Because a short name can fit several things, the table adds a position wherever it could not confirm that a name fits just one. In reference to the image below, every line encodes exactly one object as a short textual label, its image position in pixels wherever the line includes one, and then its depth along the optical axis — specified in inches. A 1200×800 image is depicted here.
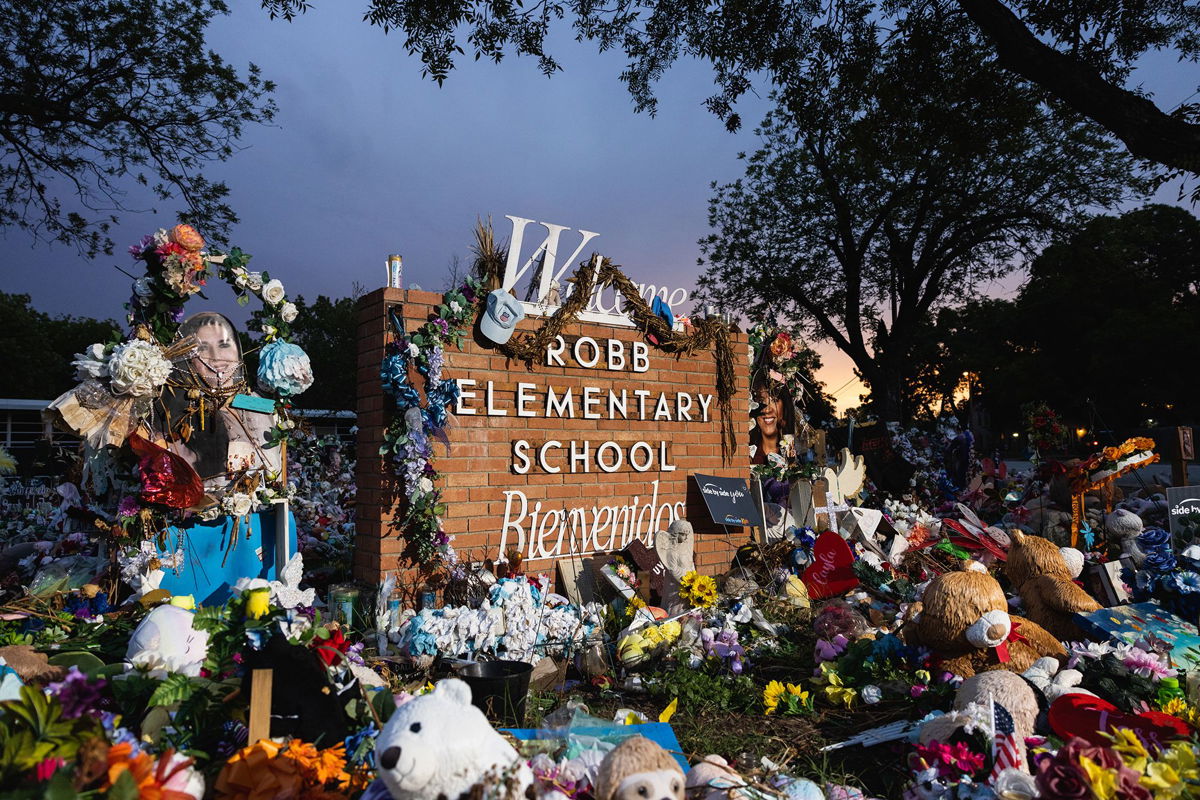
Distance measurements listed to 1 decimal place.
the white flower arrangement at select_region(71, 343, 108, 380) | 147.1
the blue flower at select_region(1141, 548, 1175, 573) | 171.0
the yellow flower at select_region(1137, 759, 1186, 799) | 75.5
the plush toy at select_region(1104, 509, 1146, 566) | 228.4
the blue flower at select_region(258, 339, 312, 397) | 168.6
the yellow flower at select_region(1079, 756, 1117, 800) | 75.6
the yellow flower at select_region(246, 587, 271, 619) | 91.7
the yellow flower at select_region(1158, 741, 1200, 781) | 78.1
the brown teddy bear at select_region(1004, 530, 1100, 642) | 156.3
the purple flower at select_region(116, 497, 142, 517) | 152.2
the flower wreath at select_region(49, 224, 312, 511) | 147.6
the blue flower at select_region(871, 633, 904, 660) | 147.2
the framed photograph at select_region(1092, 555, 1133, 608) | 185.2
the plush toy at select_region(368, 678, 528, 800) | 64.1
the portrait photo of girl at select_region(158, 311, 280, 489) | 161.2
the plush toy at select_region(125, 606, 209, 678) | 97.4
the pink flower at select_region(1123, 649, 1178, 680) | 121.2
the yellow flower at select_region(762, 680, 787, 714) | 140.6
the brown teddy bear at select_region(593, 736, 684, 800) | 72.8
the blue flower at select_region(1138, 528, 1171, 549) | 195.3
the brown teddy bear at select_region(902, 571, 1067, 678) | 131.4
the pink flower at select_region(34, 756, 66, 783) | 63.2
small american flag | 92.0
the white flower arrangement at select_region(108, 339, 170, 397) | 146.1
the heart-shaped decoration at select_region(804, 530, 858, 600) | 214.4
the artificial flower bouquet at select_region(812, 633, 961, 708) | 133.3
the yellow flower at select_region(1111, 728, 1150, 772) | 81.4
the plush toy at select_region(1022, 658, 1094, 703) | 116.3
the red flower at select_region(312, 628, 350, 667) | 91.6
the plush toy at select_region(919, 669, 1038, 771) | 100.5
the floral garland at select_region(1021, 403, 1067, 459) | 320.3
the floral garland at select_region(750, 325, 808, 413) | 297.0
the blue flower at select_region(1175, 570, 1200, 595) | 154.5
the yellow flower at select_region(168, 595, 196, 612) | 116.6
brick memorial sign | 181.8
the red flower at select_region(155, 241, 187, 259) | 157.6
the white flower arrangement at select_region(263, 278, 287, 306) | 169.5
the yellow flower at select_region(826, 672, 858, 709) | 141.6
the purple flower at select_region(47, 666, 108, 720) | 70.4
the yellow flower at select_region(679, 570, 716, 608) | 178.7
